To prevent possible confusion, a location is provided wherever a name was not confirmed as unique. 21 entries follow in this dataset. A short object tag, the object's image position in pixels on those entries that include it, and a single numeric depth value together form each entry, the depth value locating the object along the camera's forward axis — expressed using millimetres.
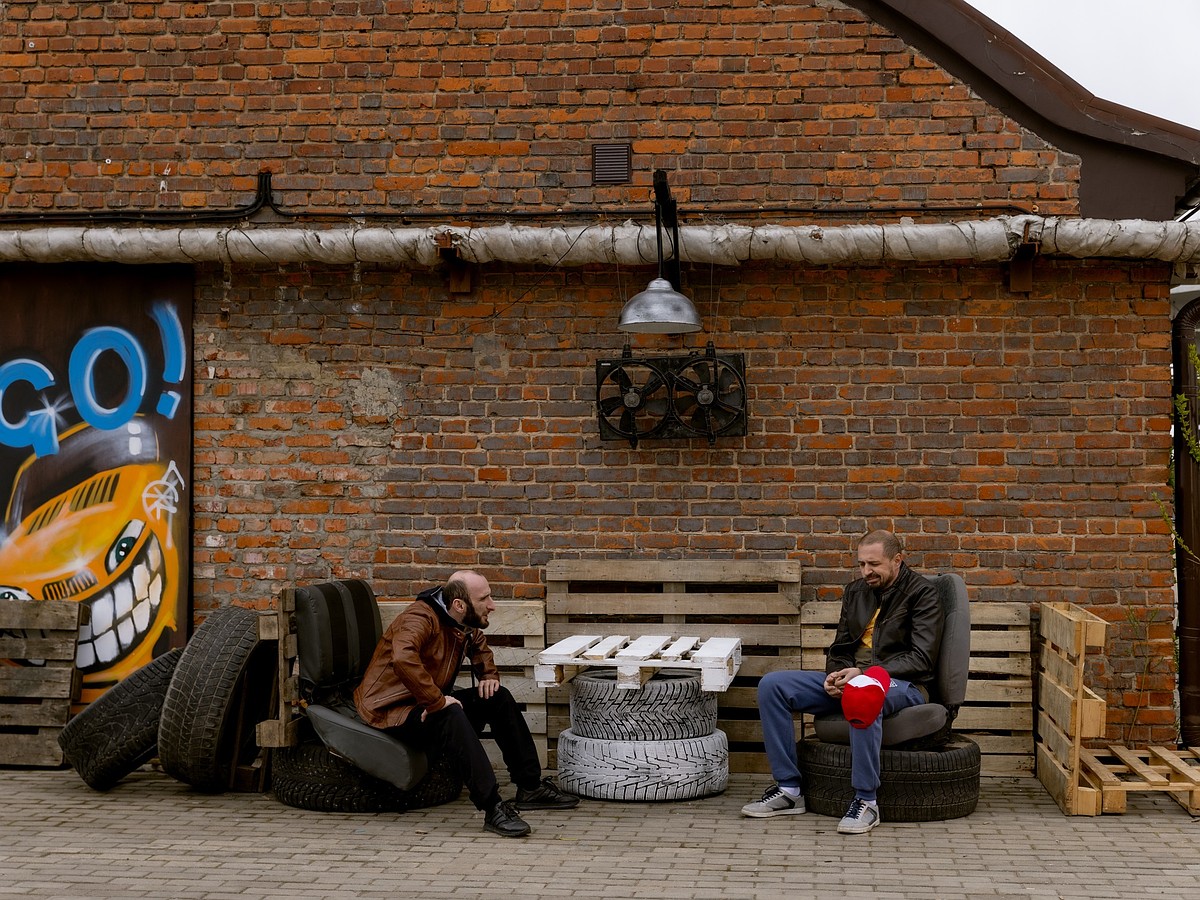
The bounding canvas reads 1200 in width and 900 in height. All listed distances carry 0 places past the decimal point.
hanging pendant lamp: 6891
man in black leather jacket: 6418
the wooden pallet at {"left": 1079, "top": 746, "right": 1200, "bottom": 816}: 6371
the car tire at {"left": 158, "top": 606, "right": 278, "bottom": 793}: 6770
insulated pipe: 7191
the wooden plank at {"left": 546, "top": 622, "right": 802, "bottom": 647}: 7504
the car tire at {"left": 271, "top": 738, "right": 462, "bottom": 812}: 6535
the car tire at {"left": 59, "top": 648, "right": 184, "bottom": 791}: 6914
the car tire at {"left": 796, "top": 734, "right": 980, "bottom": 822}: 6266
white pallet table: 6430
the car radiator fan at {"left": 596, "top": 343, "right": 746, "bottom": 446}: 7562
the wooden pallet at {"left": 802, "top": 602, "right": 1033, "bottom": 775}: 7285
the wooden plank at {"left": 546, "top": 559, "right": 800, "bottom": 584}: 7500
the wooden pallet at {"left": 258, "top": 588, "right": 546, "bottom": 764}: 7586
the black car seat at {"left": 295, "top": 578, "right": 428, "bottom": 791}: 6402
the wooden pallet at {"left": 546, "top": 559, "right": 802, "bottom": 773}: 7508
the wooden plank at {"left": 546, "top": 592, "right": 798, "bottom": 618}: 7508
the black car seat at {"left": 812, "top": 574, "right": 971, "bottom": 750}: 6352
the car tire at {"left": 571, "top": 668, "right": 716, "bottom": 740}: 6695
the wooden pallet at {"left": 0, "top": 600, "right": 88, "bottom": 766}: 7656
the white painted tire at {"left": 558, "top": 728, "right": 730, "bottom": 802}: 6656
